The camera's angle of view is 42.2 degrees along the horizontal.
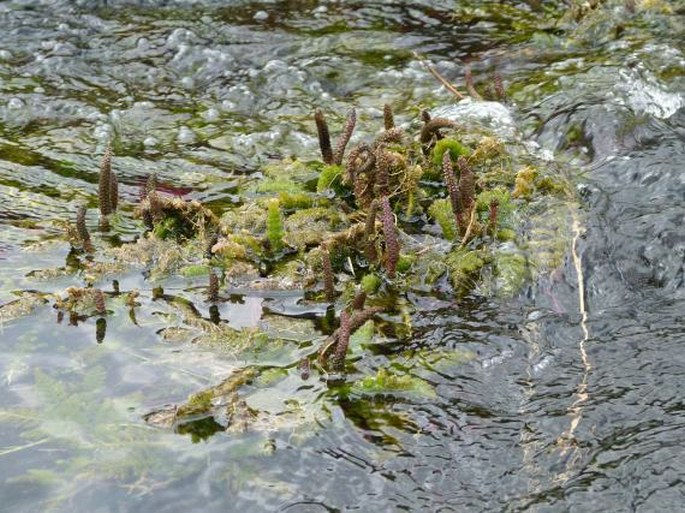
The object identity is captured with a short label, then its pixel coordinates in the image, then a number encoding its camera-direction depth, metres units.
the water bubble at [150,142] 7.20
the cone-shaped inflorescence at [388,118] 5.90
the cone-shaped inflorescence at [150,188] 5.42
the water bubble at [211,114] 7.68
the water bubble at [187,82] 8.32
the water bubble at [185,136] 7.27
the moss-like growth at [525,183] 5.59
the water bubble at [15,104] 7.71
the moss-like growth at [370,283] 4.90
